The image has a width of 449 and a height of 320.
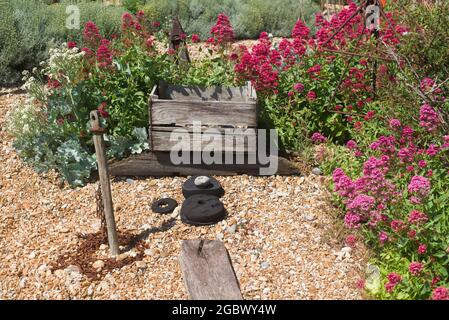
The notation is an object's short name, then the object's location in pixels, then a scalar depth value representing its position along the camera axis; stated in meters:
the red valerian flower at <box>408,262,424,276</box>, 3.13
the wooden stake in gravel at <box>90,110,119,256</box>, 3.61
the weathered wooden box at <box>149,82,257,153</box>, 4.68
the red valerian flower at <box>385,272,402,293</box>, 3.22
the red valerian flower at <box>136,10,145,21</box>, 5.49
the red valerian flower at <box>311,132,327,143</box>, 4.59
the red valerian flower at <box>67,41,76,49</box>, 5.04
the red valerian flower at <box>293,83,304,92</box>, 4.96
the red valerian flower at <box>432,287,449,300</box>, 2.95
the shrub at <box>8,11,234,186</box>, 4.88
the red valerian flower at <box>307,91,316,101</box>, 4.98
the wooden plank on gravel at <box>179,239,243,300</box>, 3.51
